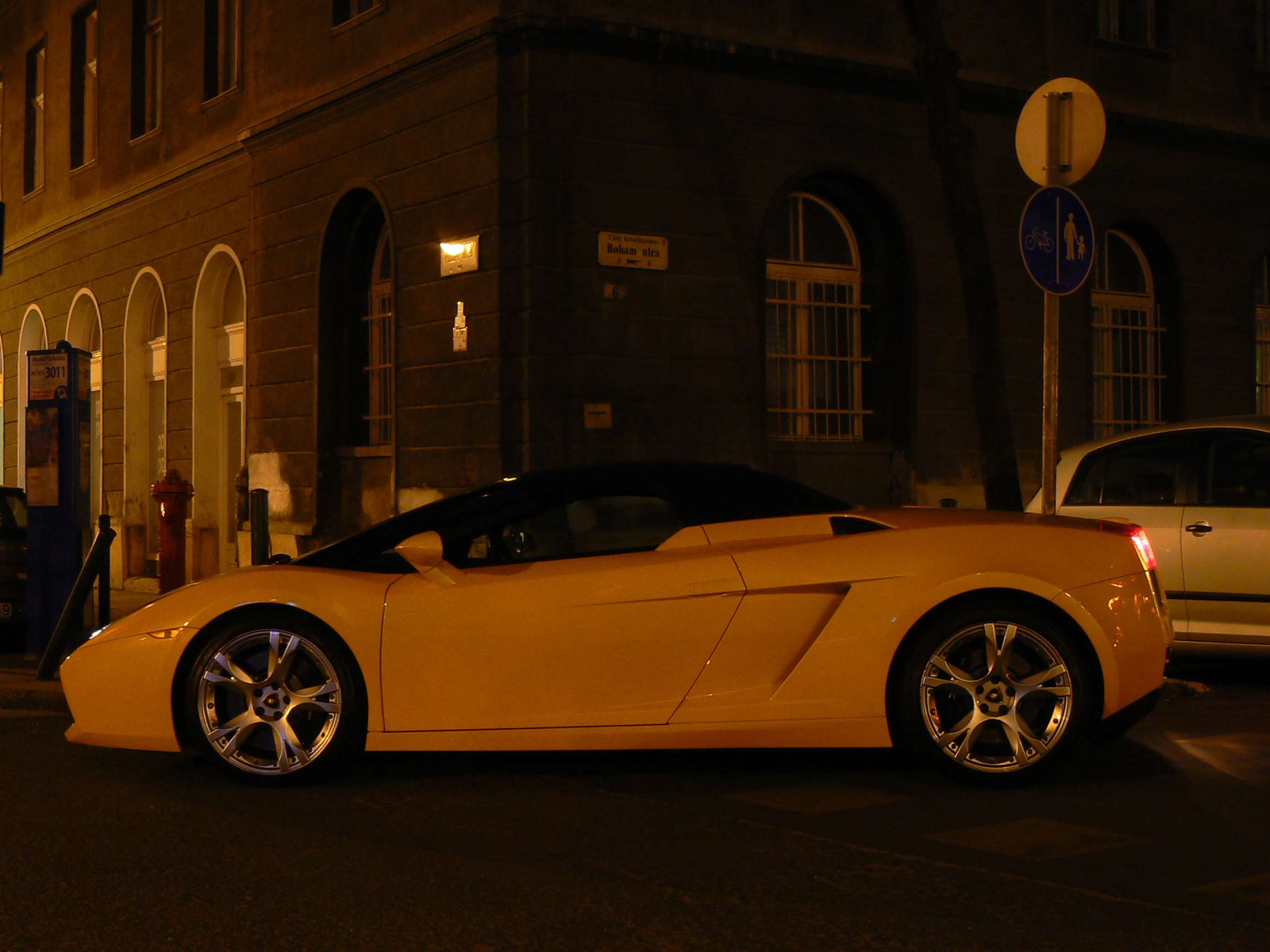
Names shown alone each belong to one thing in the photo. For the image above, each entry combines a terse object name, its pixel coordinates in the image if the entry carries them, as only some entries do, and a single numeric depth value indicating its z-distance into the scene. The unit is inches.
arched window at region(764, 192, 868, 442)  573.3
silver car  324.8
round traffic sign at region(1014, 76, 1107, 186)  357.4
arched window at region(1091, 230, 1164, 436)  659.4
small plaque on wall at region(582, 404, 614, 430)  506.0
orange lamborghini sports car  231.6
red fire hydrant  501.0
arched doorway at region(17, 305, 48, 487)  951.6
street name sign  511.5
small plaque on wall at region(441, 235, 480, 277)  516.1
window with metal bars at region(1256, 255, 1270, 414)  713.0
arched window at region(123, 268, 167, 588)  785.6
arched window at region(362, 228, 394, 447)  595.5
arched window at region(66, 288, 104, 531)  846.0
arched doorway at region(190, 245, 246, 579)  711.7
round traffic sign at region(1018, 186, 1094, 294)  349.4
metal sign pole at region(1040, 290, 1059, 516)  345.4
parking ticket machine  408.2
